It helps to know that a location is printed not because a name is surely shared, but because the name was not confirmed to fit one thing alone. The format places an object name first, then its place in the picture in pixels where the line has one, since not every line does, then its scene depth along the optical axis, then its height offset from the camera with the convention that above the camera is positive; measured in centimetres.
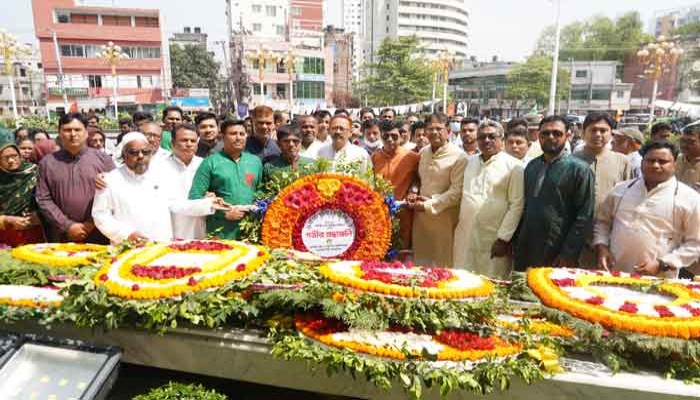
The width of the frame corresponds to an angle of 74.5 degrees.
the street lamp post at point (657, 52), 2281 +326
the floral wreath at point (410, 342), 235 -117
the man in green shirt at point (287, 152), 410 -33
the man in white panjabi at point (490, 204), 414 -80
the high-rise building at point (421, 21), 9016 +1888
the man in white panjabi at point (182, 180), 387 -58
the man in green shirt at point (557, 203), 371 -70
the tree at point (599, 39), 6019 +1054
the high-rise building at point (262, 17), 6262 +1340
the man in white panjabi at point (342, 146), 470 -32
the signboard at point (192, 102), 4288 +121
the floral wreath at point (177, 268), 267 -95
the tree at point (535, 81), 4906 +380
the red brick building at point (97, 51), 4006 +547
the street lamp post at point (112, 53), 2906 +387
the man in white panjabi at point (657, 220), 331 -75
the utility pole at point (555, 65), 1933 +212
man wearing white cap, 389 -73
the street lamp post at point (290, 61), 4003 +476
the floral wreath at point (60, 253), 329 -102
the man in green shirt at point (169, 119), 666 -6
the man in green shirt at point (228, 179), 388 -54
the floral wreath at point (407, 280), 253 -95
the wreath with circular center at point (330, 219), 368 -83
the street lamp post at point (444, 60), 3718 +455
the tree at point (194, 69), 5088 +511
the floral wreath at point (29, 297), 285 -114
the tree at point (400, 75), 4347 +387
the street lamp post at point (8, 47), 2669 +390
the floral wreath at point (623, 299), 239 -104
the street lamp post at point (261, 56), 3492 +477
